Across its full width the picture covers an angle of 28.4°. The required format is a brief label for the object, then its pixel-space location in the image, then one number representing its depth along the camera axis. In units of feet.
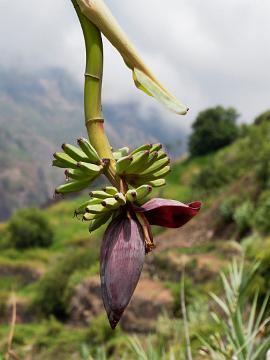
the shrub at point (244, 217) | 47.85
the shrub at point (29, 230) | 80.22
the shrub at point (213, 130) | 96.84
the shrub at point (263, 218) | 41.15
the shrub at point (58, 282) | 50.94
